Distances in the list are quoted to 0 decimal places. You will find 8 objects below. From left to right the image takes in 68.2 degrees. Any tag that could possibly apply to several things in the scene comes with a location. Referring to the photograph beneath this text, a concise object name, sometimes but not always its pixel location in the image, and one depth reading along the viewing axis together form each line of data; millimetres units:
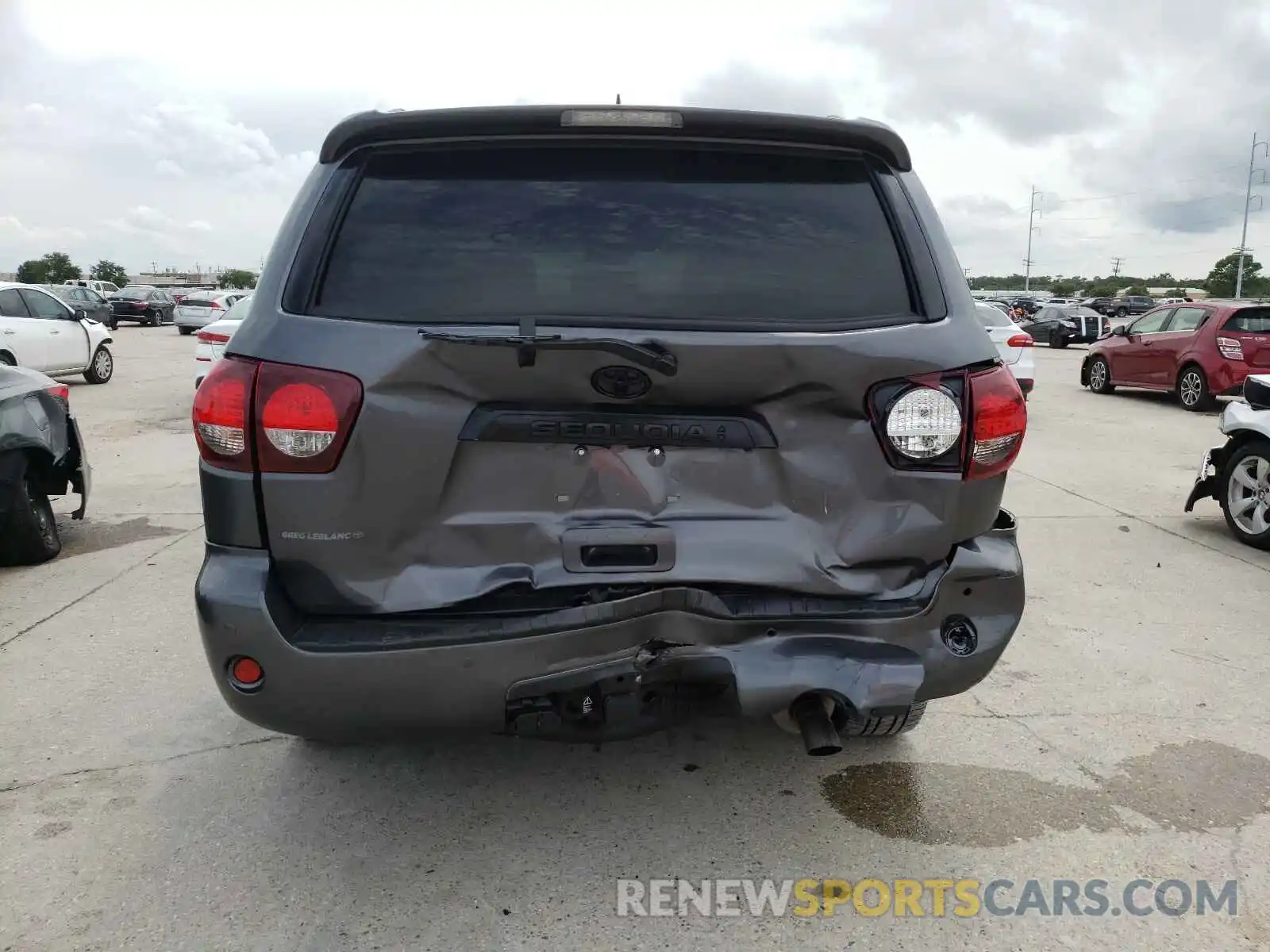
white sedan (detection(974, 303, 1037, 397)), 11781
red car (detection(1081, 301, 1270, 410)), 13570
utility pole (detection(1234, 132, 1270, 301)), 73581
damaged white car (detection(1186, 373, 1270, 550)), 6195
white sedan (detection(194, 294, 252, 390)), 10977
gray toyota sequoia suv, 2285
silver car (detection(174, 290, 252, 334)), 32844
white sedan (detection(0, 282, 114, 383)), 13969
